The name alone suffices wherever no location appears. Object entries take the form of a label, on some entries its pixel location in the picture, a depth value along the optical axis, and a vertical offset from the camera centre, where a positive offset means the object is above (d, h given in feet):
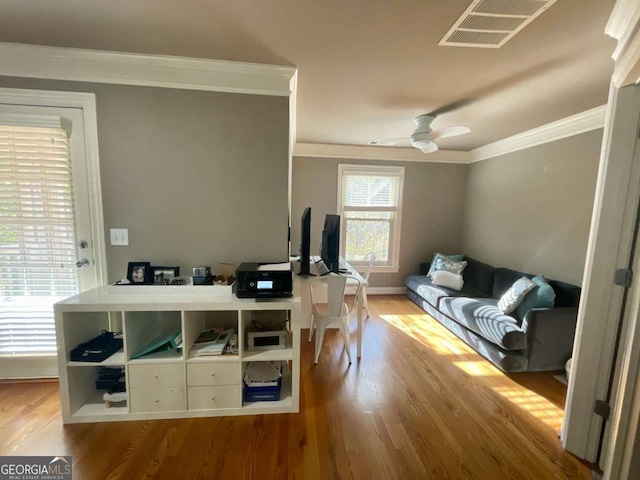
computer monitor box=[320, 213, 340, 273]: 8.36 -0.96
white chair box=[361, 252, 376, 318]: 14.36 -2.38
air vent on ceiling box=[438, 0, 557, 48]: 4.18 +3.35
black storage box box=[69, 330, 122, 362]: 5.33 -2.94
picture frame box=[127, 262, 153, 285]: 6.40 -1.58
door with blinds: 6.02 -0.58
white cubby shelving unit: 5.31 -3.18
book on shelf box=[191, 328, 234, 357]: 5.65 -2.98
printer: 5.58 -1.51
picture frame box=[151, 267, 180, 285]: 6.50 -1.62
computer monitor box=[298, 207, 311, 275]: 8.29 -1.27
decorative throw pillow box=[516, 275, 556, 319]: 8.02 -2.39
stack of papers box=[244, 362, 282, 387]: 5.95 -3.73
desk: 7.84 -2.58
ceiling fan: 8.31 +2.63
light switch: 6.48 -0.72
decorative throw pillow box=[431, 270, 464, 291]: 11.82 -2.82
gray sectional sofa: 7.45 -3.28
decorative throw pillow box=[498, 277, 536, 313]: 8.29 -2.40
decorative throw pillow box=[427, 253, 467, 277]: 12.62 -2.29
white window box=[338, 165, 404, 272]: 14.34 +0.05
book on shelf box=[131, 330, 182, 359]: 5.59 -2.95
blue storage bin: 5.94 -4.04
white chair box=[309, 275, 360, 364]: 7.55 -2.84
